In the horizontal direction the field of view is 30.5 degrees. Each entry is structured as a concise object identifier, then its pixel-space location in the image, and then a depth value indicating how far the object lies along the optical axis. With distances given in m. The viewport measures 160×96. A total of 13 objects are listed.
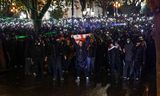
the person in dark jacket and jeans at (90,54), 10.15
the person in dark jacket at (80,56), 10.20
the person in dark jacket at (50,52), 9.99
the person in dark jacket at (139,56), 9.72
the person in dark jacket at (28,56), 10.97
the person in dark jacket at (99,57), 10.90
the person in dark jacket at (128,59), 9.75
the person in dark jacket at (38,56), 10.62
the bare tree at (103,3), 37.18
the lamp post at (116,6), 40.37
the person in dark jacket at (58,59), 10.07
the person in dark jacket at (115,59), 9.92
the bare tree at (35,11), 17.87
